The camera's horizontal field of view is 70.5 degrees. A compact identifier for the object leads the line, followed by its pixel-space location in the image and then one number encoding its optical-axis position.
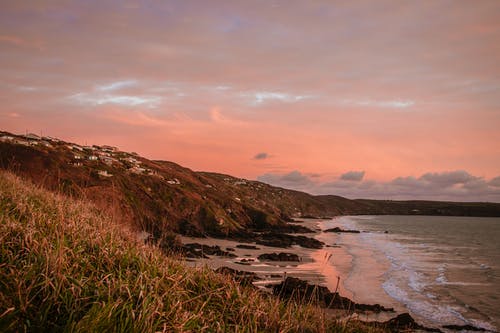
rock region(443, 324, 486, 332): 15.26
